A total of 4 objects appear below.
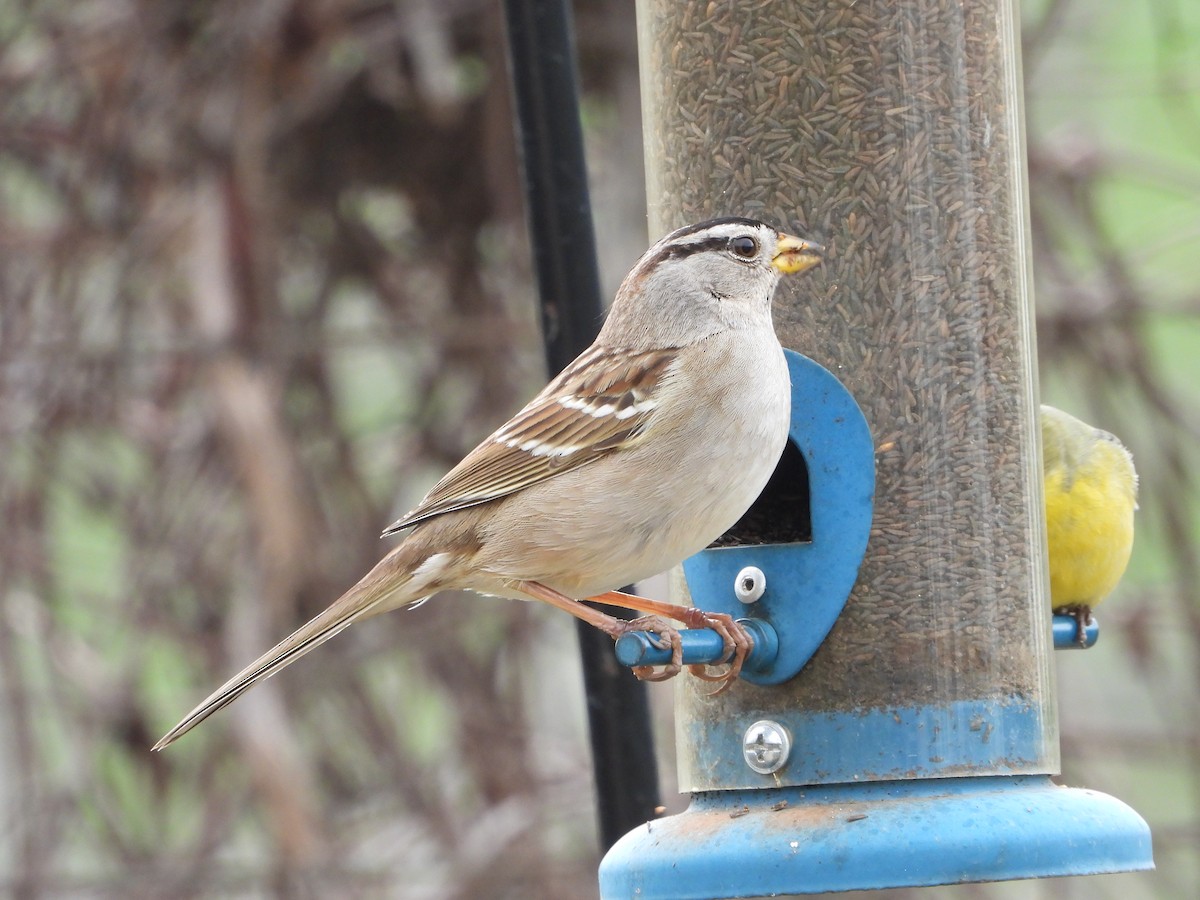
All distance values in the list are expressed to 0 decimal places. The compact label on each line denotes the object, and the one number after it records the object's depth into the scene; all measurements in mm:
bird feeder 7691
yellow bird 8508
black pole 7742
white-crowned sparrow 7648
